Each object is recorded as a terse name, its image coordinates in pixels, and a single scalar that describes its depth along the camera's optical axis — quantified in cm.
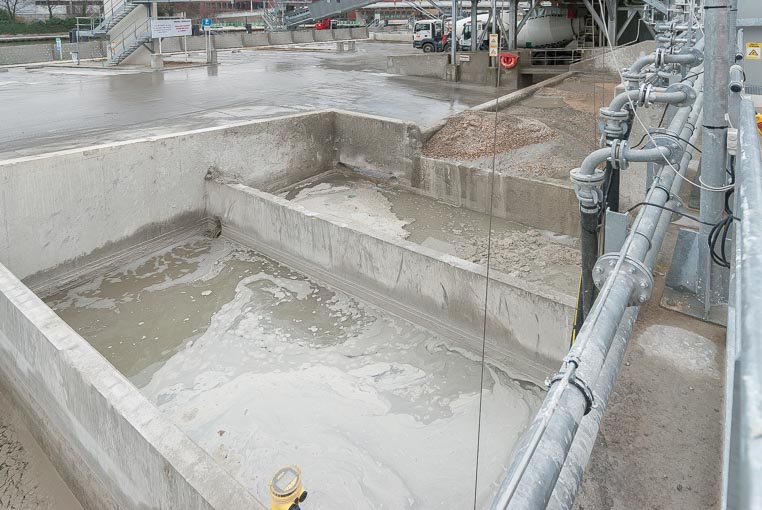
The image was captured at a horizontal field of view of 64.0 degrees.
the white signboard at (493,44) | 1773
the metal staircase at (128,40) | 2547
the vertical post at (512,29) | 2316
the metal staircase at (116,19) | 2586
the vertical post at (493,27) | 2120
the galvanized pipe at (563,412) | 129
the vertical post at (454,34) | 2188
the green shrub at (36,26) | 4056
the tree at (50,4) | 4747
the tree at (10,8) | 4412
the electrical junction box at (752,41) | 986
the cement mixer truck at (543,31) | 2773
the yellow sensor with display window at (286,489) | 382
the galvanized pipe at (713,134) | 309
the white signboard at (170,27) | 2500
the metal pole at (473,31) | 2361
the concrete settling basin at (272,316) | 568
